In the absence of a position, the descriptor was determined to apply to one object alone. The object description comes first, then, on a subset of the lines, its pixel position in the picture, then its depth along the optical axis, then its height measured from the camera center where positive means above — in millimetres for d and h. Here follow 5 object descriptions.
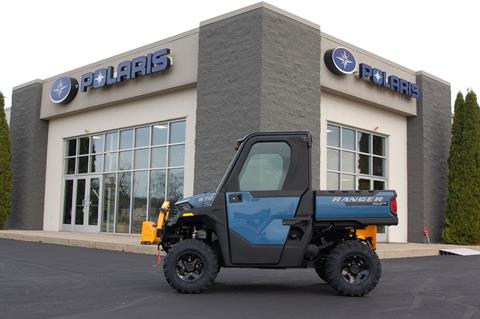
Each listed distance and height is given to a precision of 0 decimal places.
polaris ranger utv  7285 -63
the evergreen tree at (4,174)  22078 +1352
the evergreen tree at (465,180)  19688 +1443
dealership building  15445 +3122
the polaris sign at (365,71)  16875 +4812
